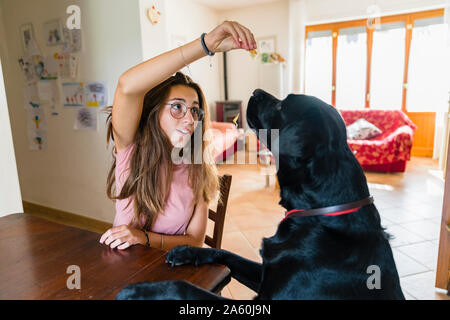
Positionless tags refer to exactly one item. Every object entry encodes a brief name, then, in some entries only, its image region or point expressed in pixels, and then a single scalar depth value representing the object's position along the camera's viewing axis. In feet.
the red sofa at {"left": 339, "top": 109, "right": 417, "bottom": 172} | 15.03
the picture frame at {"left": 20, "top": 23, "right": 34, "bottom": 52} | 9.38
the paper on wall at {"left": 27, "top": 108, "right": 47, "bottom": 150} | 10.05
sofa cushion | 17.11
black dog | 2.18
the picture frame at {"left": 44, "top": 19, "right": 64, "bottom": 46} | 8.68
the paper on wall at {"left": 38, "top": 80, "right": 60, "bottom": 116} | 9.36
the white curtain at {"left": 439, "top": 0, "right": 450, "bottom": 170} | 14.90
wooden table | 2.24
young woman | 3.68
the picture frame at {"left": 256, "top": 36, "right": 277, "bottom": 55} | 21.31
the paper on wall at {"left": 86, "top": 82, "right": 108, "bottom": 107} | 8.29
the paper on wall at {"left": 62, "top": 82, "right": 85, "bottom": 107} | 8.77
